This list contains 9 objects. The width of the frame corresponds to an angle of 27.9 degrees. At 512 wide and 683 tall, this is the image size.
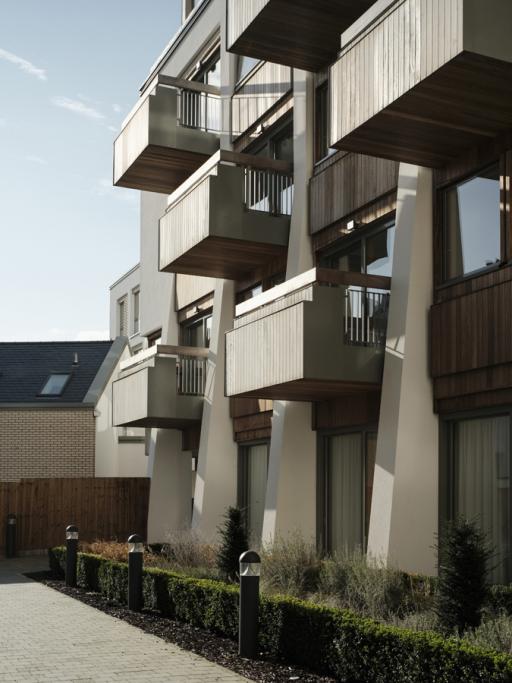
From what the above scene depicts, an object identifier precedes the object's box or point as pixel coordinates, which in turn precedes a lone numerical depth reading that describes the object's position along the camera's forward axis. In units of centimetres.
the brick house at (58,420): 3338
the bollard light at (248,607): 1055
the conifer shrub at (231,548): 1460
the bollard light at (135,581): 1427
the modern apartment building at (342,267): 1273
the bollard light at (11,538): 2586
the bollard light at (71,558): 1800
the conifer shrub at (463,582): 969
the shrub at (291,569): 1334
